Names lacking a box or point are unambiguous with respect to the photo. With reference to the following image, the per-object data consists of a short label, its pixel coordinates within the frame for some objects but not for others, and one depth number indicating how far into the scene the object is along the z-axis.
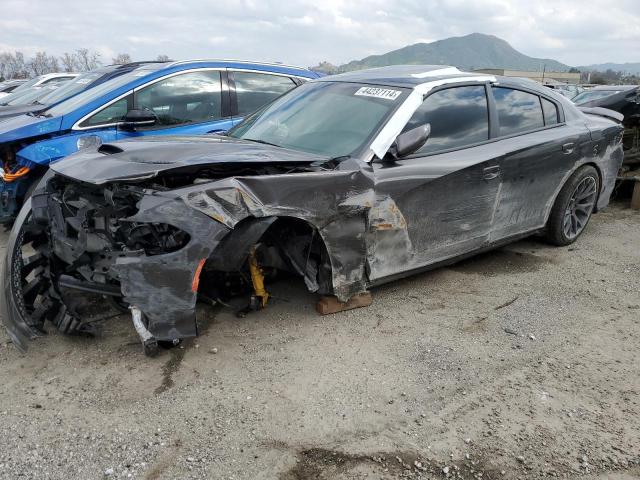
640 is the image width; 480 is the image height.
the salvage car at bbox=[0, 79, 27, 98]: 18.18
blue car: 5.32
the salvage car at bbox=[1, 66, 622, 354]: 2.90
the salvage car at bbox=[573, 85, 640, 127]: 7.75
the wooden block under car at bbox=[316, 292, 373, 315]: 3.75
